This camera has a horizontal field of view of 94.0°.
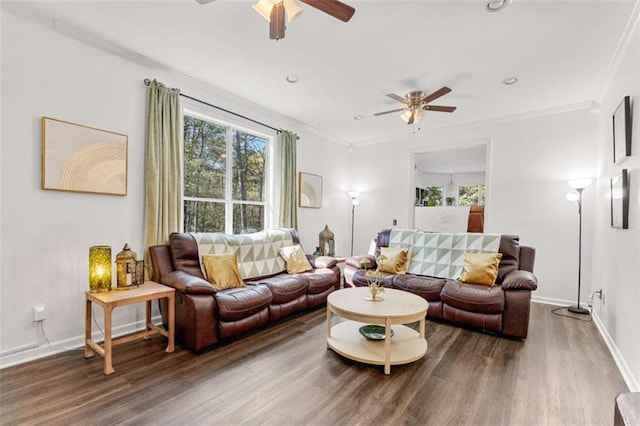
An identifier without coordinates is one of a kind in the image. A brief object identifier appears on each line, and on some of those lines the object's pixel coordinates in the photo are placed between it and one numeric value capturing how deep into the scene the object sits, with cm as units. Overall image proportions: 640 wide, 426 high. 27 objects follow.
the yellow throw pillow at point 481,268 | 334
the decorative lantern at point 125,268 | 261
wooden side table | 222
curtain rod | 307
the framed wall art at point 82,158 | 246
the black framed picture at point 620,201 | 245
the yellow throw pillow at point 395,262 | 399
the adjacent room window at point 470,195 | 932
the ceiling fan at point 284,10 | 174
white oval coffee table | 232
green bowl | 265
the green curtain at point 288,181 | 464
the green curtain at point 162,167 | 307
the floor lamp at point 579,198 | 376
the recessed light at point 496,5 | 212
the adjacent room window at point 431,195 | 962
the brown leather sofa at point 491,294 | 296
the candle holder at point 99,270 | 249
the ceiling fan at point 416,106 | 354
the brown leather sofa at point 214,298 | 259
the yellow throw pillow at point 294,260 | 398
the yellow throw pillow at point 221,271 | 309
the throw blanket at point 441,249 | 375
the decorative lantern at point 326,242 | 520
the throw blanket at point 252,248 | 335
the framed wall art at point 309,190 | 509
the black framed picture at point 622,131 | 242
